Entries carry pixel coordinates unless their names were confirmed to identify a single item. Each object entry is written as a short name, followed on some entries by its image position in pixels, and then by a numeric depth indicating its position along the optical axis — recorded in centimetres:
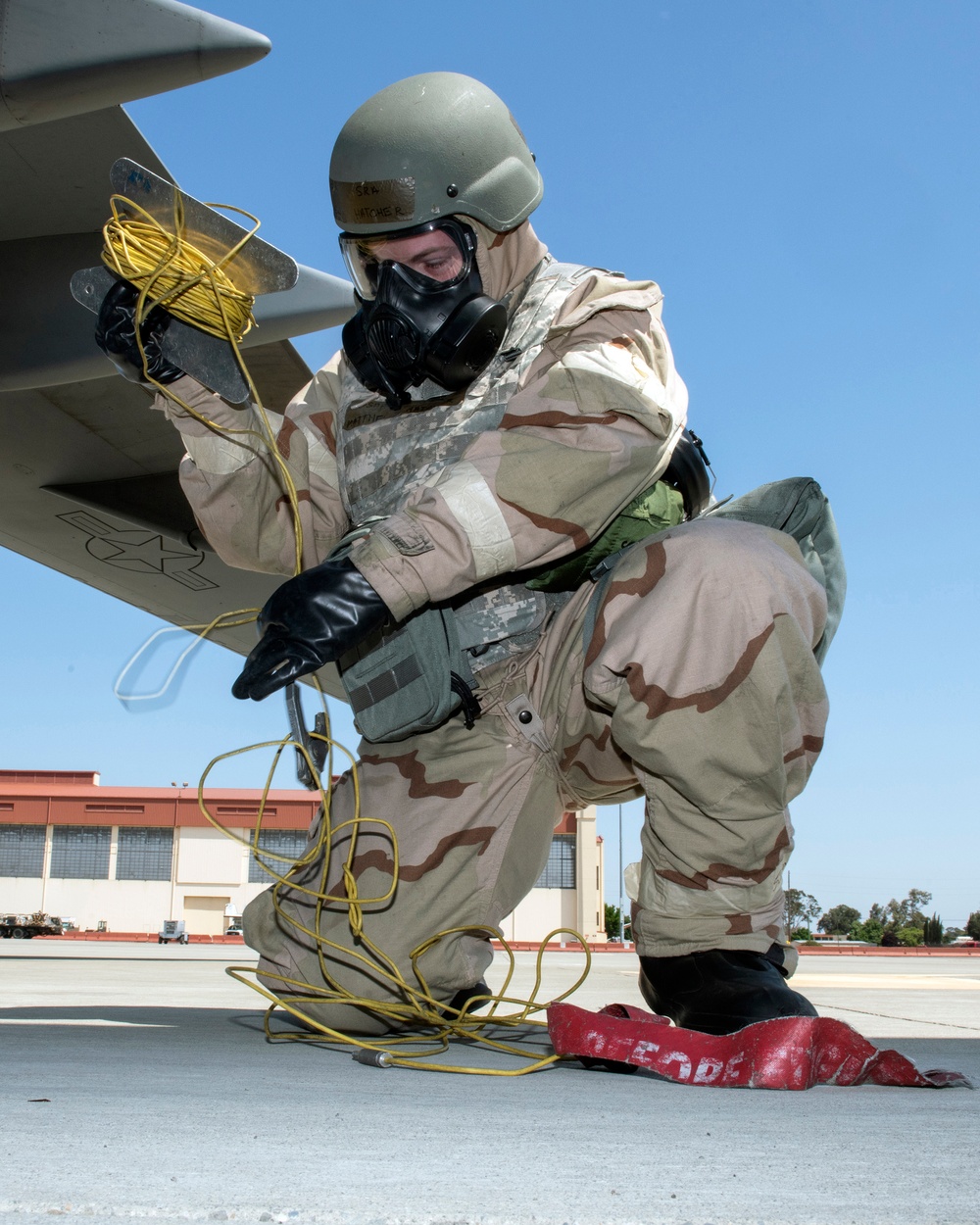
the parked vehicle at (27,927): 2394
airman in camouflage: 164
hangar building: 2964
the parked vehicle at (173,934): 2357
